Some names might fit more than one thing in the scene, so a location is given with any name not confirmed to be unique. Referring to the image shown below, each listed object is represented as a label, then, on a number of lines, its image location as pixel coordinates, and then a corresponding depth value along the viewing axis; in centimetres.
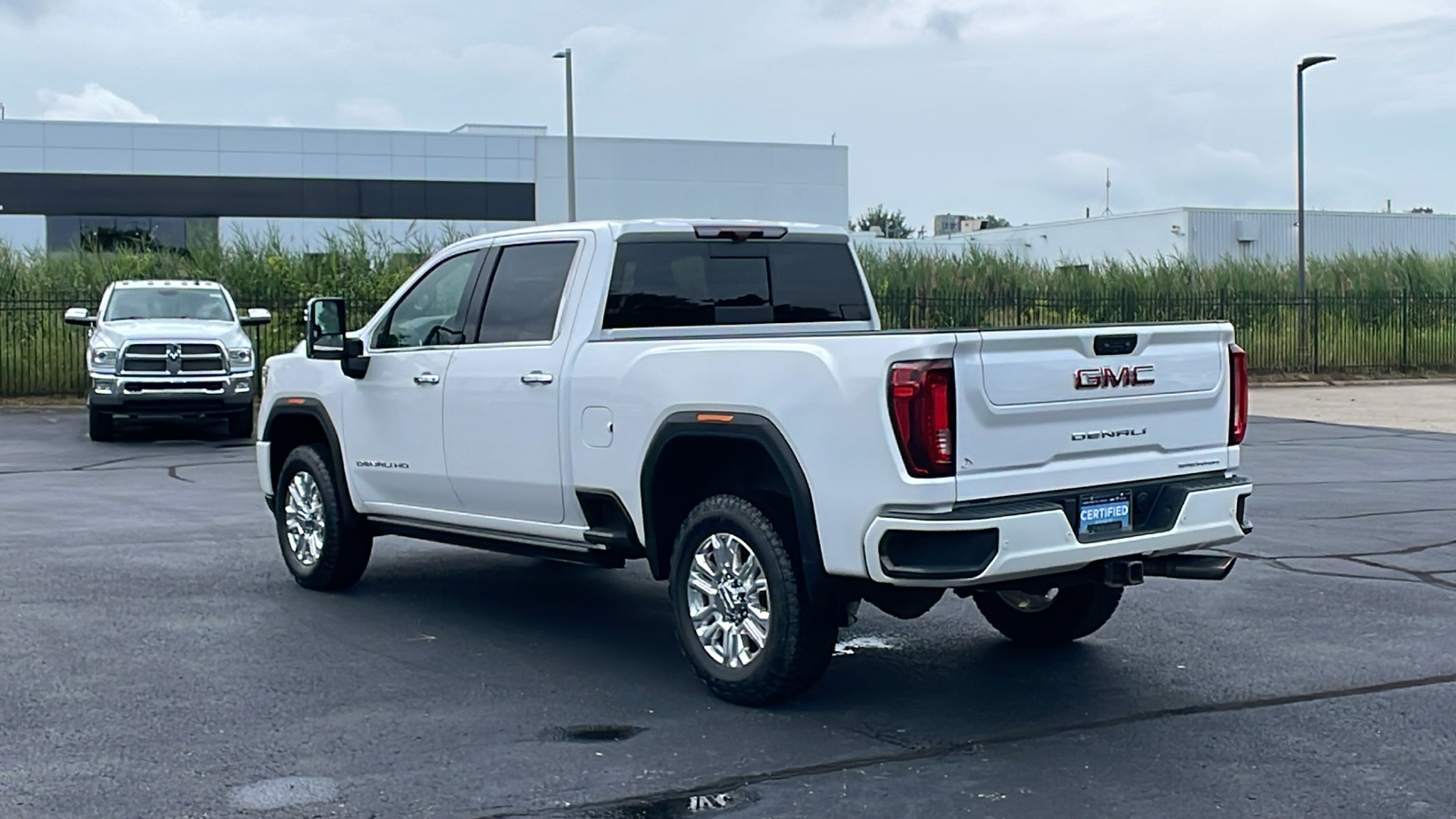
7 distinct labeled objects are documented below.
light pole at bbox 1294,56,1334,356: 3231
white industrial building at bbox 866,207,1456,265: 5600
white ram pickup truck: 1917
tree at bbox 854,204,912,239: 12056
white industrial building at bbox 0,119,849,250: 5350
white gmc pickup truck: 587
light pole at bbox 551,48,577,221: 3575
